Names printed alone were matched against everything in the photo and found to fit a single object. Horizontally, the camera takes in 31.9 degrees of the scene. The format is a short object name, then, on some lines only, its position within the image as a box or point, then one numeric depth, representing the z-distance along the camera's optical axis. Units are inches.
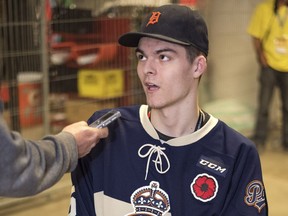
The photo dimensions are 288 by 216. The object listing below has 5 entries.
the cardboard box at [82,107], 147.1
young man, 60.0
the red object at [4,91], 132.0
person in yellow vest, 161.8
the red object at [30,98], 135.3
